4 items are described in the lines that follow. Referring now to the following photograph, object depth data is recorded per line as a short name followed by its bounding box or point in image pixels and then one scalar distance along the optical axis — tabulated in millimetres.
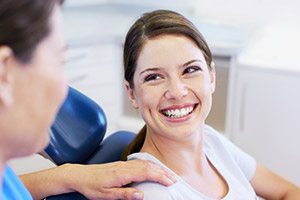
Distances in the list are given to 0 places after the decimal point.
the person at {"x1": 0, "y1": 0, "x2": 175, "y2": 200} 647
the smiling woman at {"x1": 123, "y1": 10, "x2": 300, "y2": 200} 1183
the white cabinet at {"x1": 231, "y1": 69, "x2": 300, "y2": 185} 2223
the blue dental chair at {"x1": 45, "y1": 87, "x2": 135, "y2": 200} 1293
